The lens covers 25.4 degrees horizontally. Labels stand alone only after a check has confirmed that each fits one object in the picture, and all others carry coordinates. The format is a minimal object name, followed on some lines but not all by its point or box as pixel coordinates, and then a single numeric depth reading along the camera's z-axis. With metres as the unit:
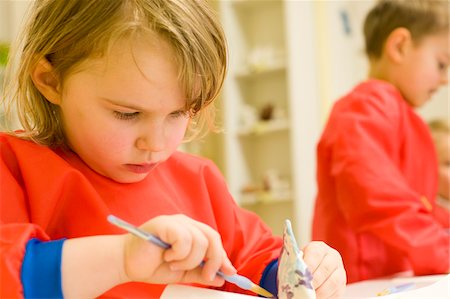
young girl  0.78
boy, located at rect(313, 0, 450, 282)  1.29
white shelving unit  2.47
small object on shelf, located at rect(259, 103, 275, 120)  2.62
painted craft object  0.82
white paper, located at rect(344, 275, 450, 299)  0.88
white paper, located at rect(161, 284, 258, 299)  0.82
